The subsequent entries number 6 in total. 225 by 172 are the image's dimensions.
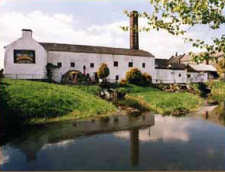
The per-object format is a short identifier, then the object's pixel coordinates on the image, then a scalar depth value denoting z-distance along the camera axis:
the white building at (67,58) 28.17
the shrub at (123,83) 30.28
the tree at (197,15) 6.34
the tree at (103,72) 32.88
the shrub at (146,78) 33.32
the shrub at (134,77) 32.81
